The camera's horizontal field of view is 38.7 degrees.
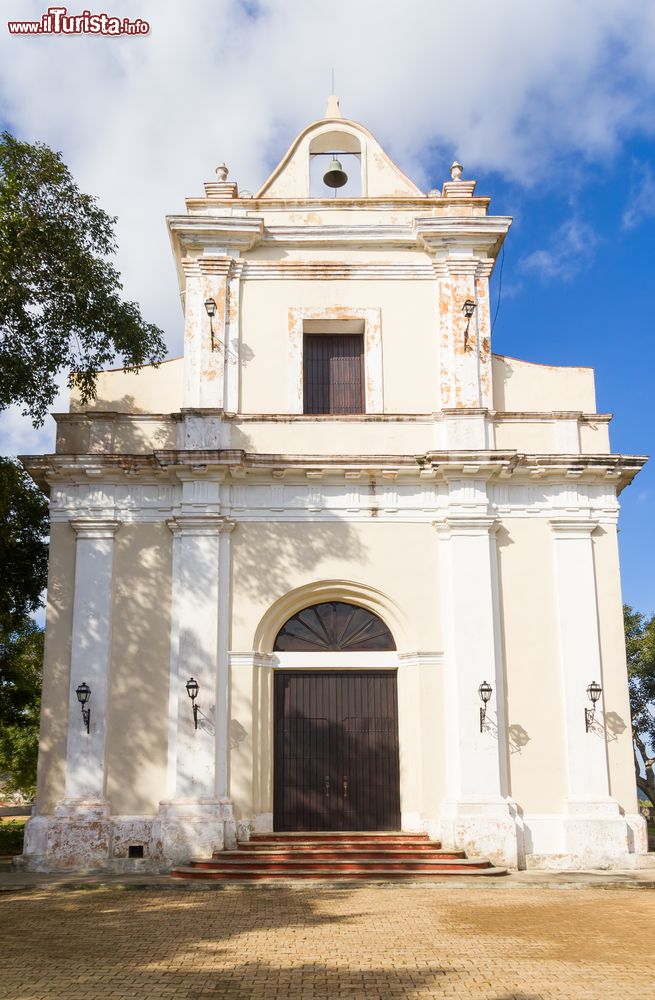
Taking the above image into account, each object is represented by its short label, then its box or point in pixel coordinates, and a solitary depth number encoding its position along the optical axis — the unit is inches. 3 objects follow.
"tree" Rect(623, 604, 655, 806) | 1165.7
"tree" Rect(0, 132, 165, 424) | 532.1
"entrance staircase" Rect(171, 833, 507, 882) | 525.7
